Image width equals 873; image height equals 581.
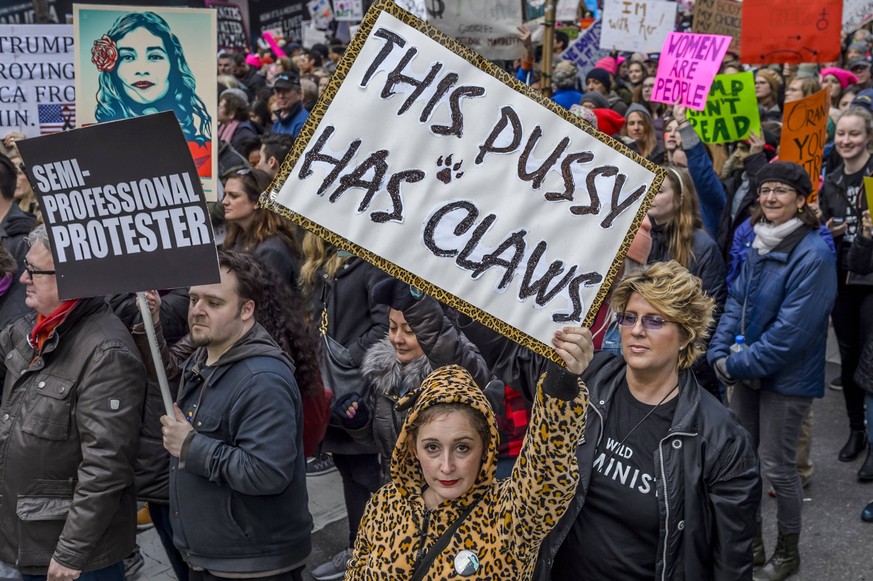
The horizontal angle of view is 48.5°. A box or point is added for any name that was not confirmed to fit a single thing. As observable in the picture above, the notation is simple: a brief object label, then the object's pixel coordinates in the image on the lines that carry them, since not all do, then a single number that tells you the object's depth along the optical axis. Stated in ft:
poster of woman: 17.03
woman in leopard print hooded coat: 8.41
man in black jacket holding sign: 10.86
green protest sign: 23.43
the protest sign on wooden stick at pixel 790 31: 26.55
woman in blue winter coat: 15.53
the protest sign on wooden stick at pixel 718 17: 37.14
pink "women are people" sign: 25.21
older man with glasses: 11.66
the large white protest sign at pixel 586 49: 41.91
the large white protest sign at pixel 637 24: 37.78
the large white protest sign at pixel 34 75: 21.74
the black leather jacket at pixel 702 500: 9.69
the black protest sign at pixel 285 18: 70.95
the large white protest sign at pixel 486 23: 26.03
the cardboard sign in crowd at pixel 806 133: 19.65
